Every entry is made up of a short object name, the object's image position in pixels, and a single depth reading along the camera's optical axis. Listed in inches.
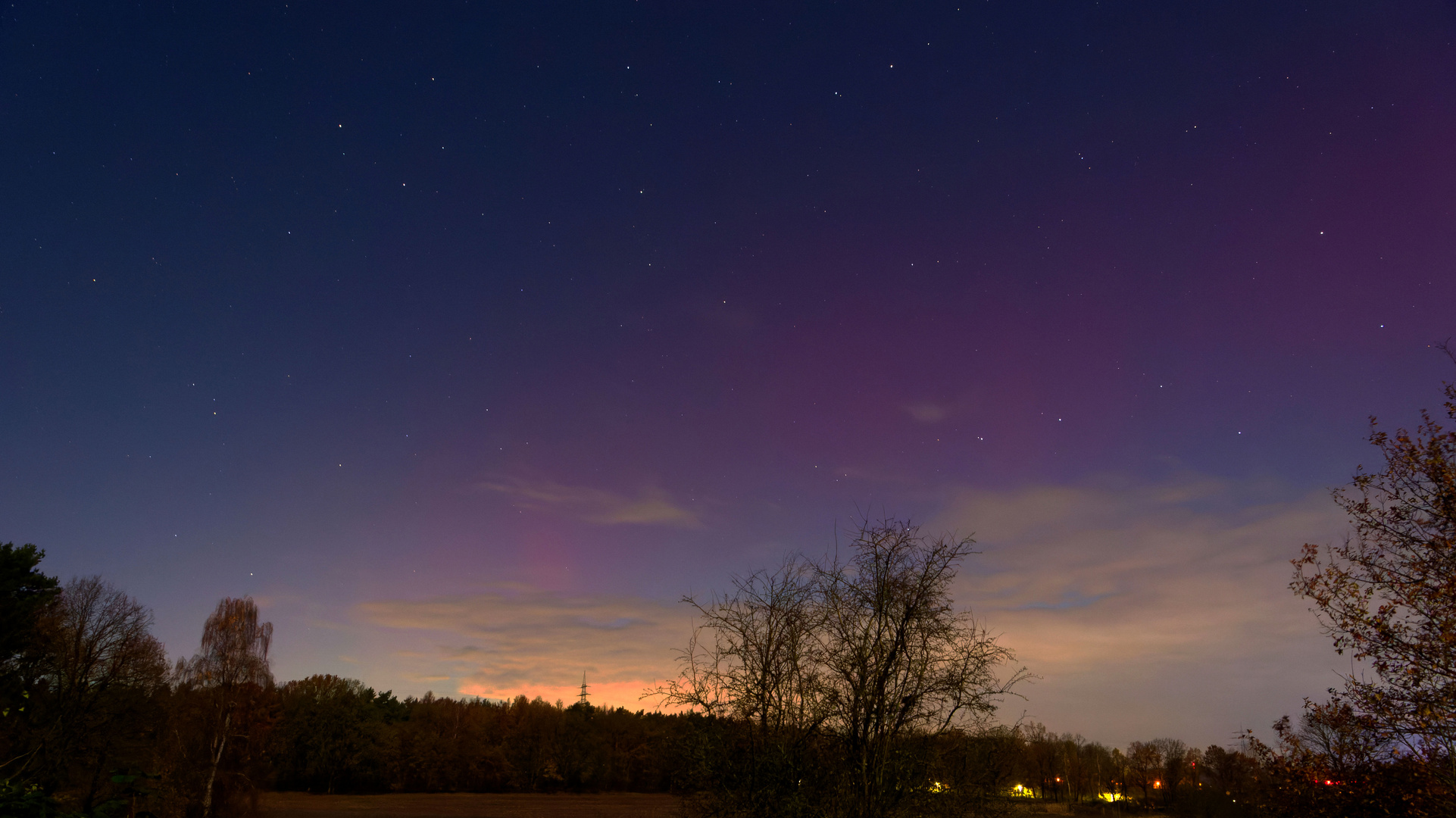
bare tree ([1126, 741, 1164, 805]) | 5128.0
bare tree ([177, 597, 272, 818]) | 1849.2
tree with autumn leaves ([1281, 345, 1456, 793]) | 437.7
